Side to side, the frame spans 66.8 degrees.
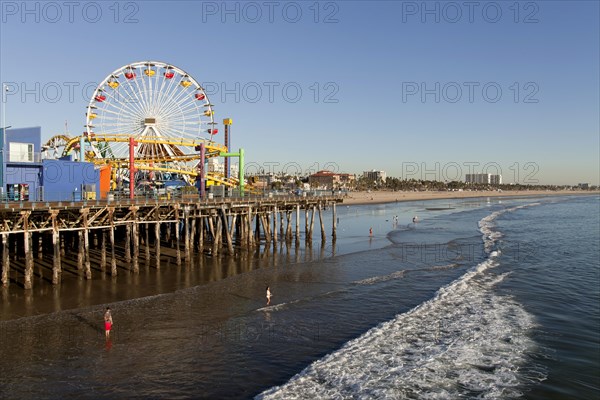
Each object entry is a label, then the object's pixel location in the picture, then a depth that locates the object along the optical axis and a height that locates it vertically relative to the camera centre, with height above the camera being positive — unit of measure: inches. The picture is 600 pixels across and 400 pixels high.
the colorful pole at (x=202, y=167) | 1362.0 +80.1
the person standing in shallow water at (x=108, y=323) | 572.7 -163.9
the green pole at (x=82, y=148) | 1401.3 +146.6
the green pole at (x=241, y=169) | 1664.9 +88.8
